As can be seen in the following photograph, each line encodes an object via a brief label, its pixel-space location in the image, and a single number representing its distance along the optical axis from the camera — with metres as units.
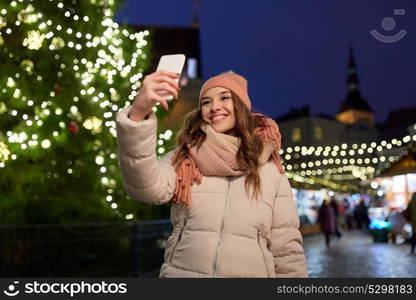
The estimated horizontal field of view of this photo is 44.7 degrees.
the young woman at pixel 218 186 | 2.33
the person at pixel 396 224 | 18.55
